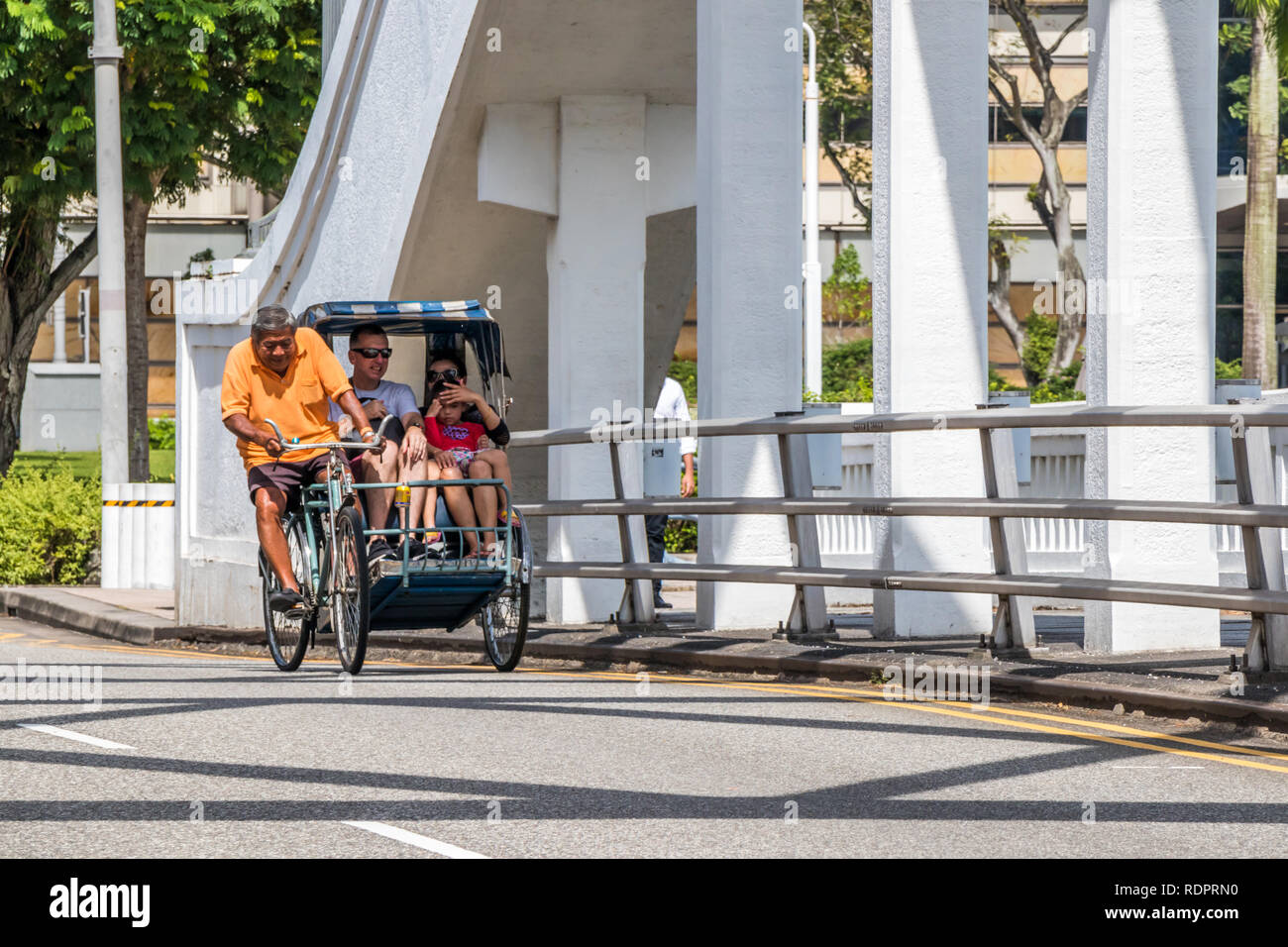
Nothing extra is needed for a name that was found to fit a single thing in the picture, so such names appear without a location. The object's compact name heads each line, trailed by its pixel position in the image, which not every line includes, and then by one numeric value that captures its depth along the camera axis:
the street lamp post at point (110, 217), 21.89
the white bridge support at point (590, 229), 15.61
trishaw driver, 11.66
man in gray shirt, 11.84
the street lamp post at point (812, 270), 37.97
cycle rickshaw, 11.34
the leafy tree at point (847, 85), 43.09
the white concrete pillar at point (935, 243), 12.30
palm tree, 32.84
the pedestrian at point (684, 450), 17.52
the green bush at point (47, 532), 23.14
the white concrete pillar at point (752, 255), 13.03
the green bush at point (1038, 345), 46.56
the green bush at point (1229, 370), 45.44
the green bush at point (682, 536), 25.56
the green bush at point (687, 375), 46.70
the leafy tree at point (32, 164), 25.91
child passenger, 11.91
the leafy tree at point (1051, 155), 39.19
